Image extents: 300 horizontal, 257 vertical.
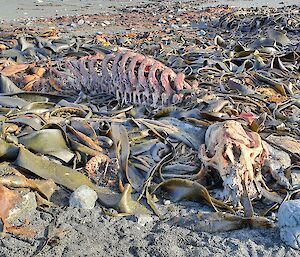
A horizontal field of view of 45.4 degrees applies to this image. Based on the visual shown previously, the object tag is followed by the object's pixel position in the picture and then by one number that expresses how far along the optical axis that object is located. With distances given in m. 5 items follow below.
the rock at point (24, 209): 1.58
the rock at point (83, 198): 1.73
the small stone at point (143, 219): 1.66
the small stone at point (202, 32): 6.56
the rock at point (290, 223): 1.51
